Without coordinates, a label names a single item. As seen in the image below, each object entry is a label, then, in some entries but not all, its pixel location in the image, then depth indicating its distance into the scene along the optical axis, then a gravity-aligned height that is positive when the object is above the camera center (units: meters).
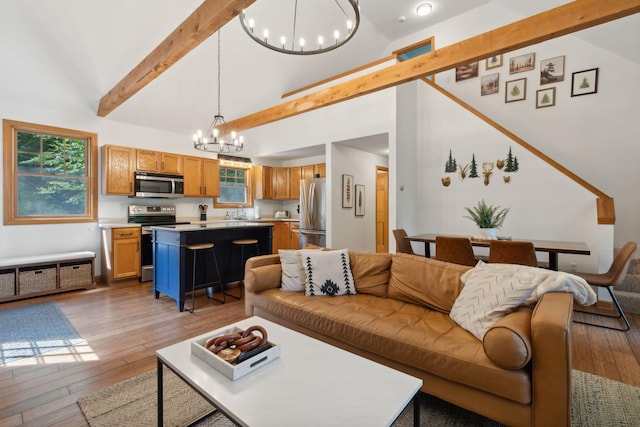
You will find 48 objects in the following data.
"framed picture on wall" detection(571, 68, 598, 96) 4.39 +1.92
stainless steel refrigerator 5.55 -0.01
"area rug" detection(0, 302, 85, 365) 2.55 -1.18
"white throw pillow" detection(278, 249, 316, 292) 2.70 -0.57
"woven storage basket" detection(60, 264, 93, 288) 4.14 -0.92
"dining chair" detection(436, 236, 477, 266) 3.36 -0.45
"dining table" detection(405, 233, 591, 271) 3.02 -0.38
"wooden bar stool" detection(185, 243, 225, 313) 3.51 -0.67
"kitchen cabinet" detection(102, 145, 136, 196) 4.74 +0.67
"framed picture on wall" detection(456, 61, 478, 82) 5.46 +2.57
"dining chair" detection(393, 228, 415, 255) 4.12 -0.43
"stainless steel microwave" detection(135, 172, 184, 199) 5.00 +0.45
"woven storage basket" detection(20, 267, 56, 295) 3.84 -0.92
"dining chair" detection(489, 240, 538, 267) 3.00 -0.43
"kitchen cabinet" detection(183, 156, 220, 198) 5.71 +0.67
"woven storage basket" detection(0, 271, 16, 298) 3.71 -0.91
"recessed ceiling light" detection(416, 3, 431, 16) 5.33 +3.66
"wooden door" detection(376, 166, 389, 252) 6.87 +0.02
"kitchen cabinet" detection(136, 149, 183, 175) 5.11 +0.87
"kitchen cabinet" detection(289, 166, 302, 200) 7.09 +0.69
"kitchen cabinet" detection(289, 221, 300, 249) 6.56 -0.53
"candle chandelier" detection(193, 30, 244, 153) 3.86 +0.98
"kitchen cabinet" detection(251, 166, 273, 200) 6.95 +0.69
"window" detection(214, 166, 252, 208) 6.66 +0.52
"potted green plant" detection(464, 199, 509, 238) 3.80 -0.14
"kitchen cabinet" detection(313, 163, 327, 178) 6.63 +0.93
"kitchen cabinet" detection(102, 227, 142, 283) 4.53 -0.67
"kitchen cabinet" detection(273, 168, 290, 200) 7.21 +0.67
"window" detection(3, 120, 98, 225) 4.22 +0.55
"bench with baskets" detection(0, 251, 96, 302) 3.76 -0.85
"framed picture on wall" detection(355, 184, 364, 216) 5.86 +0.23
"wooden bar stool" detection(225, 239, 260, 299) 4.06 -0.53
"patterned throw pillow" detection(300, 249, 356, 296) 2.59 -0.56
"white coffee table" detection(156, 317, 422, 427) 1.08 -0.73
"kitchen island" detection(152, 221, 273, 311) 3.52 -0.58
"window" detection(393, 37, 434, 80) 6.03 +3.34
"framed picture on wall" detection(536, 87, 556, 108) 4.71 +1.81
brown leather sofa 1.38 -0.73
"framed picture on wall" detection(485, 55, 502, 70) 5.19 +2.60
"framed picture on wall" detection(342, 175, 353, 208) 5.54 +0.37
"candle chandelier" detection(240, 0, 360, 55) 4.42 +3.06
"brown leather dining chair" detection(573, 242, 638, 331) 2.96 -0.66
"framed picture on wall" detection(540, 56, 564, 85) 4.66 +2.23
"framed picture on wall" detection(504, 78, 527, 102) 4.96 +2.04
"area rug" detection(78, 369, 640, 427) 1.70 -1.19
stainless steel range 4.82 -0.17
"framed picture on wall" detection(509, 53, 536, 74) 4.91 +2.47
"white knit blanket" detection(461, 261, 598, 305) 1.75 -0.43
